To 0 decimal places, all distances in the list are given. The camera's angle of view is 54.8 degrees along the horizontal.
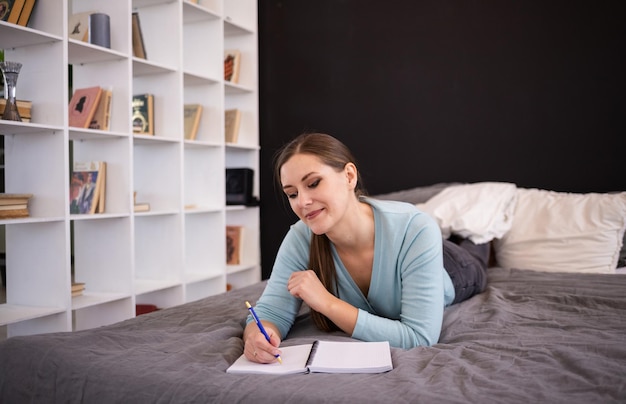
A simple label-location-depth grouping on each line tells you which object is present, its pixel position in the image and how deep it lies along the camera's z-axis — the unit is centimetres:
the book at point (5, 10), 249
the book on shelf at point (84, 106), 288
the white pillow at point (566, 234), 262
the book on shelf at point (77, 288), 284
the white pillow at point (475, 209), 270
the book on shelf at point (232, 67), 396
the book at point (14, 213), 241
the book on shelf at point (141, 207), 312
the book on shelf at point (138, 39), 320
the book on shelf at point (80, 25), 299
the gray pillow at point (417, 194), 317
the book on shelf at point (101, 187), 297
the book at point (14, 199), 241
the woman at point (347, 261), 160
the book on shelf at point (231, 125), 396
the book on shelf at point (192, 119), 364
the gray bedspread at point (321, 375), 119
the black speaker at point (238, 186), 398
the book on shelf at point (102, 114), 292
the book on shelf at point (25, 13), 253
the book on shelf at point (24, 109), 255
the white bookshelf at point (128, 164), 261
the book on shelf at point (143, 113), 331
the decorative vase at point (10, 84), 243
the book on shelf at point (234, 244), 407
